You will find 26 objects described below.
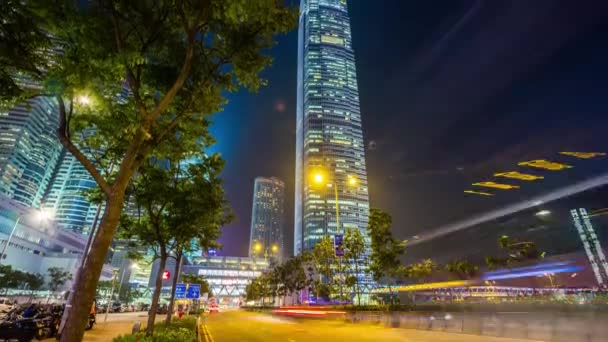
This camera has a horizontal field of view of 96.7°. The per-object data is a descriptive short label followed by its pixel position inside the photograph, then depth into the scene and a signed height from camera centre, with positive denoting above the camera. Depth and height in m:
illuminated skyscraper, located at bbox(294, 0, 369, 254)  150.25 +88.24
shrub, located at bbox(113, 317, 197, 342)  8.63 -1.58
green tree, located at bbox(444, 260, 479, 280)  64.31 +4.65
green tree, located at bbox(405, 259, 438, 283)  38.78 +2.66
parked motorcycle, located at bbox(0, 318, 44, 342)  12.34 -1.86
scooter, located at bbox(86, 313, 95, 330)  19.32 -2.30
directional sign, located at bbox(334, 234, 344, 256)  23.75 +3.67
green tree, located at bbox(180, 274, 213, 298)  70.15 +0.49
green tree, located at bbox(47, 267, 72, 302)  92.34 +3.04
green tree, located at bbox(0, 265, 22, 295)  72.25 +2.33
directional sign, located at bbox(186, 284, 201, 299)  23.07 -0.27
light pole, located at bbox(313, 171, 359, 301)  22.34 +8.55
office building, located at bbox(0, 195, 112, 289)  87.06 +15.40
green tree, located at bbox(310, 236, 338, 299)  50.88 +4.99
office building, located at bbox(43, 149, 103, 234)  157.62 +47.38
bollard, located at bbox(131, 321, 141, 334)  11.06 -1.53
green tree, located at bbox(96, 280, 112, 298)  97.36 -0.32
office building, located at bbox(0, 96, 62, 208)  133.62 +66.04
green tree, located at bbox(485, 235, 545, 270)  64.47 +8.28
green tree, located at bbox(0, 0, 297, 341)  6.38 +5.73
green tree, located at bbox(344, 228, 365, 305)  38.19 +5.68
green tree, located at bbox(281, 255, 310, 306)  69.72 +3.41
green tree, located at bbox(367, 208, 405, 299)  31.30 +4.45
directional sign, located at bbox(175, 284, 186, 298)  21.88 -0.25
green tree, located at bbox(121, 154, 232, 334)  14.52 +4.43
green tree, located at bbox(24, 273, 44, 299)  80.48 +1.40
